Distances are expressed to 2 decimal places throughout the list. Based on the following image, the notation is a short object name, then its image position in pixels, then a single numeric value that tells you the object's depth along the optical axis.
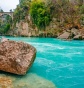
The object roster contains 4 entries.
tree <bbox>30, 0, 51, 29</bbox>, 21.34
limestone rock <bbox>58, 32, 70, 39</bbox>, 16.77
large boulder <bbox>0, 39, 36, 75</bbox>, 4.49
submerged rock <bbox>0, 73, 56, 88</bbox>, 3.98
